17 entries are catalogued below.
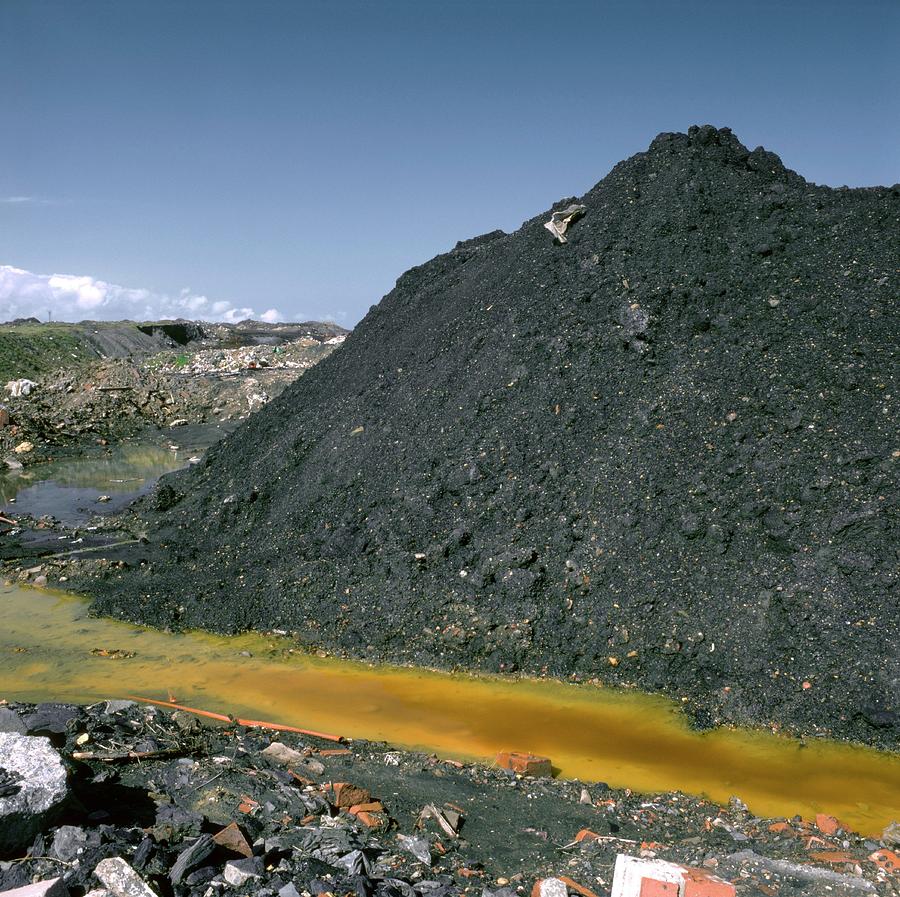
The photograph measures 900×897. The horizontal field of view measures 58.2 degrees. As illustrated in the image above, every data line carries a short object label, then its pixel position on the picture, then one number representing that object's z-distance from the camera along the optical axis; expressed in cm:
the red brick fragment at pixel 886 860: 442
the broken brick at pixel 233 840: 407
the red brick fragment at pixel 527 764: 559
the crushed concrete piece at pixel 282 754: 543
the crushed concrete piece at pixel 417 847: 428
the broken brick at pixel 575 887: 413
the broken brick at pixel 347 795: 484
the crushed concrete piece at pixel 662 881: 403
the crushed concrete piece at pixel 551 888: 402
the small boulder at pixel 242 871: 378
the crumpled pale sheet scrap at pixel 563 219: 1016
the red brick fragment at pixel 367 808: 479
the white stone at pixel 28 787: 371
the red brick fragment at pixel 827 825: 487
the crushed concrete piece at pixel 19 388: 2053
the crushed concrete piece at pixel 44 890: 328
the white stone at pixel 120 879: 348
